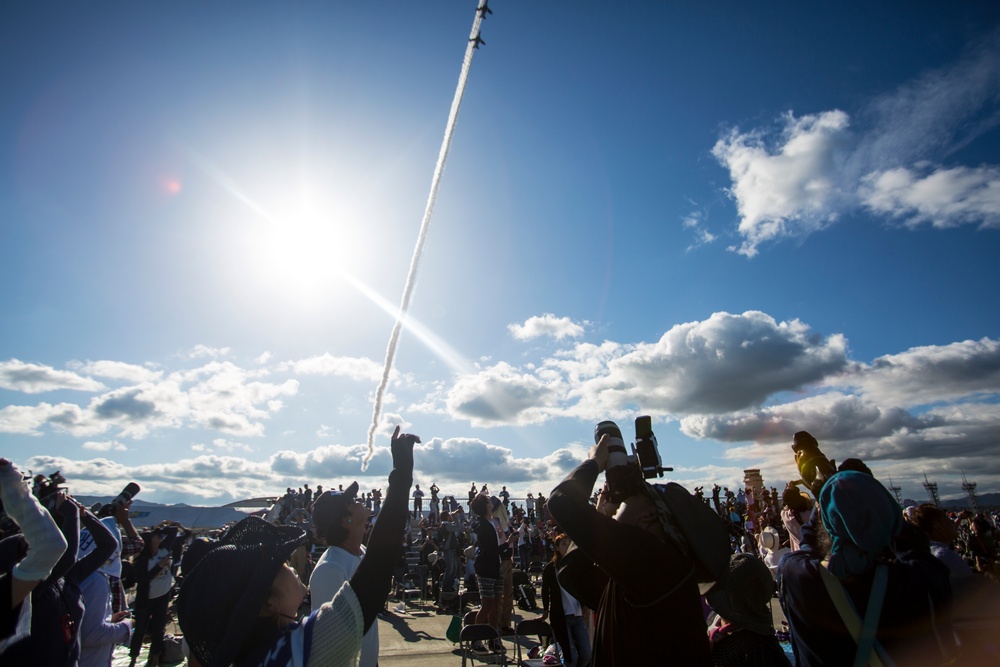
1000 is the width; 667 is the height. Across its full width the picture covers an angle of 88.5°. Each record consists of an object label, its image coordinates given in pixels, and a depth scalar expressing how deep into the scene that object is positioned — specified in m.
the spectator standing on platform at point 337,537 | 3.84
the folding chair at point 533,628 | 6.95
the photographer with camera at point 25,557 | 3.17
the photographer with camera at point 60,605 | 3.38
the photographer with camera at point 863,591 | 2.46
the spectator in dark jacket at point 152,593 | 8.70
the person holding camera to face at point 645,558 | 2.42
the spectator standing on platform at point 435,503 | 24.93
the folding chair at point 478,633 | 6.69
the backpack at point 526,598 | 12.91
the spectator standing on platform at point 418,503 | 27.11
